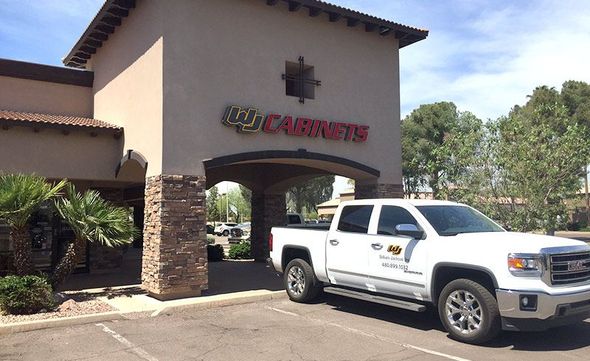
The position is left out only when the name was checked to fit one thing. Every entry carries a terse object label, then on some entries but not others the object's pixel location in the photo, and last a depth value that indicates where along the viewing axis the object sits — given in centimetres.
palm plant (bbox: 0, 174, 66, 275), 975
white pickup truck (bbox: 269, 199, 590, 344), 675
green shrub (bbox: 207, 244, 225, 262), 1939
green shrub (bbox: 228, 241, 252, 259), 2028
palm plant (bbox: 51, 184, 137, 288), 1040
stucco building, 1096
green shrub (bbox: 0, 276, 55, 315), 901
